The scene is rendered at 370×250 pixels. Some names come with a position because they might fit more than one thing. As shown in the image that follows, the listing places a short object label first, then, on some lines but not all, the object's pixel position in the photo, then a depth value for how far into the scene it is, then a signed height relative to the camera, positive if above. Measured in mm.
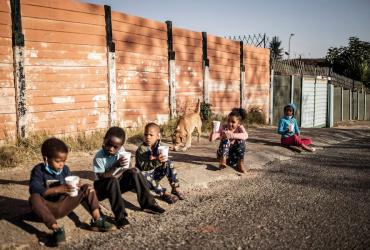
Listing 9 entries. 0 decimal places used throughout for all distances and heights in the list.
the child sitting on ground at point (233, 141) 5520 -673
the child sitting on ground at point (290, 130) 7867 -714
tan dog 7215 -668
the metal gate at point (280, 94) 14086 +214
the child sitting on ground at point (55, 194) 2951 -836
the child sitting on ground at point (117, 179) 3375 -803
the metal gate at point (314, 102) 15297 -153
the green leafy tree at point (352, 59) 30797 +3831
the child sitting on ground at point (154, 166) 4047 -784
